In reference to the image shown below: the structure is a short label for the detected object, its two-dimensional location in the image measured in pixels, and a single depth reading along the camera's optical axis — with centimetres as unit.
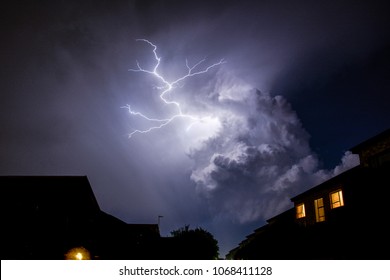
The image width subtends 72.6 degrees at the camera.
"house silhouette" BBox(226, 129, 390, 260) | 687
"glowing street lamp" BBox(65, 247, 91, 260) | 2002
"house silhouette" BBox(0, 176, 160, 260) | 1748
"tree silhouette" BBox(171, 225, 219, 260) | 3069
